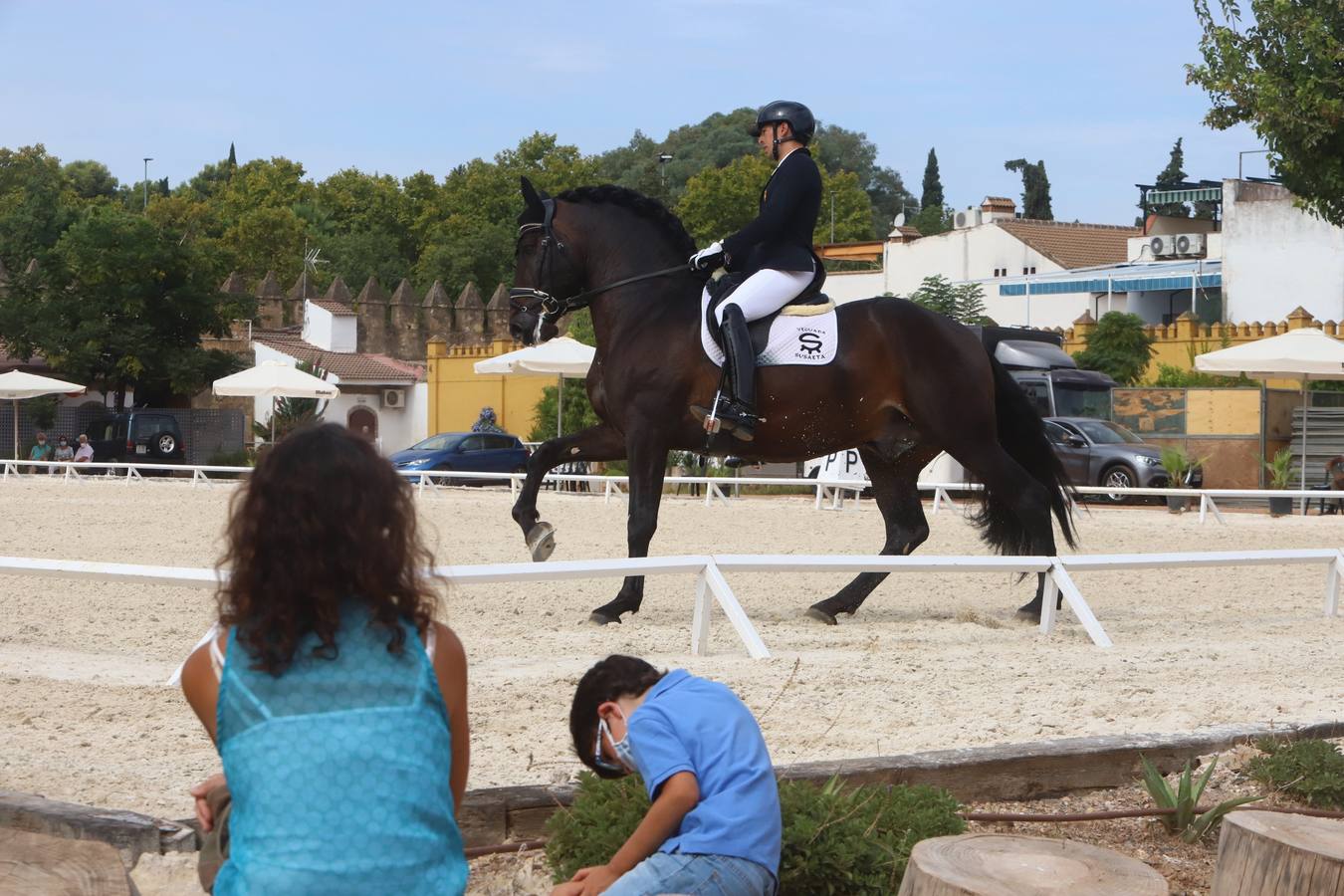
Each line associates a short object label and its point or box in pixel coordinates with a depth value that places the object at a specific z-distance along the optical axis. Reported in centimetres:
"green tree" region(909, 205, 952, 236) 11253
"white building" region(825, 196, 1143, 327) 5466
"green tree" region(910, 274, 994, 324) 4175
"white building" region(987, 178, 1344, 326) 4322
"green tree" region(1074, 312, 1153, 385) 3628
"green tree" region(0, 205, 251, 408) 4709
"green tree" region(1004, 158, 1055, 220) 11044
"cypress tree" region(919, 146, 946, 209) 12425
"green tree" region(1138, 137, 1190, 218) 9994
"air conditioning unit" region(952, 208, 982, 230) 7144
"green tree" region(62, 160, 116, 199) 10994
